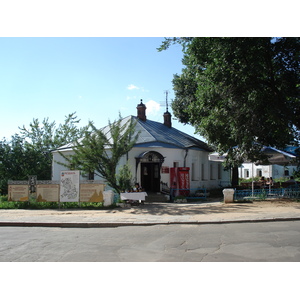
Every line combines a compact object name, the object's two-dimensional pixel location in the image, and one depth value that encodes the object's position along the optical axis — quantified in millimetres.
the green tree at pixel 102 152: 16422
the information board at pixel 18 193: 16609
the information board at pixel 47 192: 16219
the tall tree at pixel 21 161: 25328
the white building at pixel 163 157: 21391
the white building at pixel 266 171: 43812
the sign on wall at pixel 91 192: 15945
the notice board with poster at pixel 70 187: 15883
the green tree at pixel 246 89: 15055
